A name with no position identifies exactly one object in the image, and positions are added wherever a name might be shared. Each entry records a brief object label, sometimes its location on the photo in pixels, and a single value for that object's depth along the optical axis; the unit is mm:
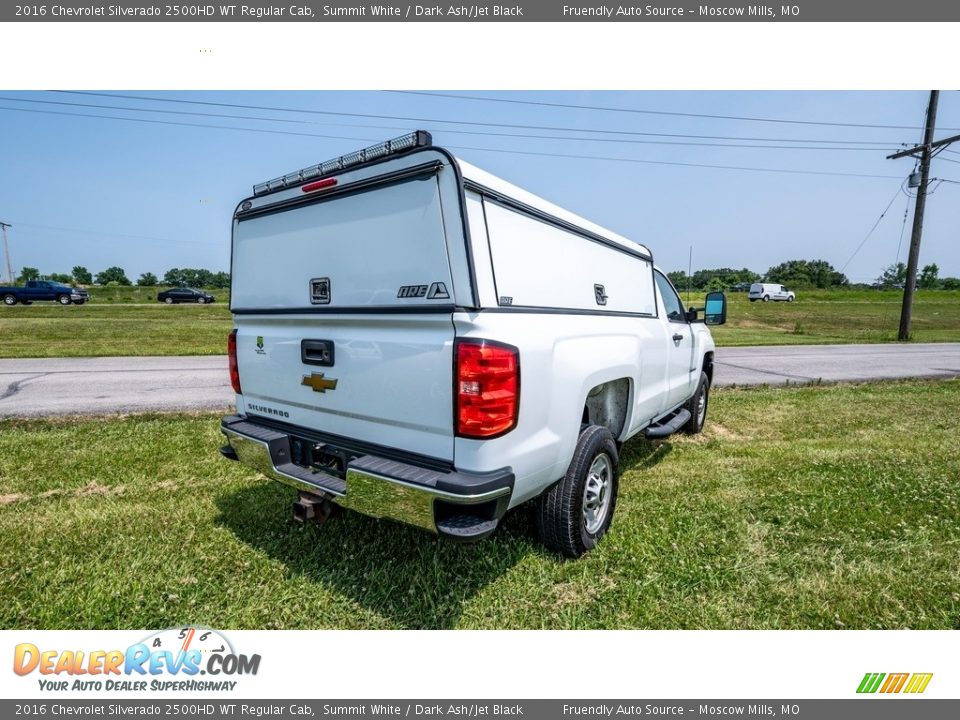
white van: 51062
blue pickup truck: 28564
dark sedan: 39562
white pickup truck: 2299
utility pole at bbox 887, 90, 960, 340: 17750
